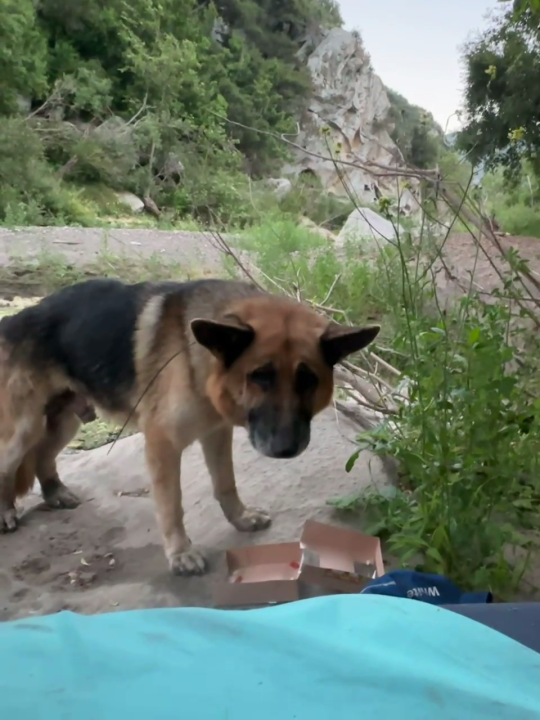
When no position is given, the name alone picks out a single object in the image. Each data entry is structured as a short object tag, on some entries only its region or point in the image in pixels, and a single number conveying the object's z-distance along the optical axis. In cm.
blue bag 134
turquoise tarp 71
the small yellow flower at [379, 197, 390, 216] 166
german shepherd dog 158
